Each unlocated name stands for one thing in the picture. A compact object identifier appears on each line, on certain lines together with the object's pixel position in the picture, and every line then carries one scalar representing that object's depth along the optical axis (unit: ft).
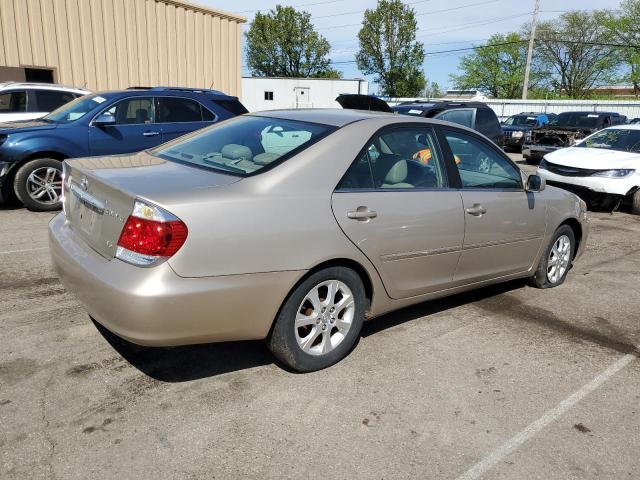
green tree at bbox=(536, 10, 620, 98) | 182.60
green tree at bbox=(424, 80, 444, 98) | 208.58
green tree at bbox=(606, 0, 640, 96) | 174.29
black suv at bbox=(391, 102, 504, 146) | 36.55
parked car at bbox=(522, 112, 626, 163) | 51.52
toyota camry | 8.96
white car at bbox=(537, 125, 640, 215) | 30.32
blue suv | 23.38
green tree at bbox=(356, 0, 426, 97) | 175.63
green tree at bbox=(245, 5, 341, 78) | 192.75
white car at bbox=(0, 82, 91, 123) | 32.45
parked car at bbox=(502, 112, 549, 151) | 67.00
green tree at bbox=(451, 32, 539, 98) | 219.82
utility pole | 120.78
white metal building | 111.04
